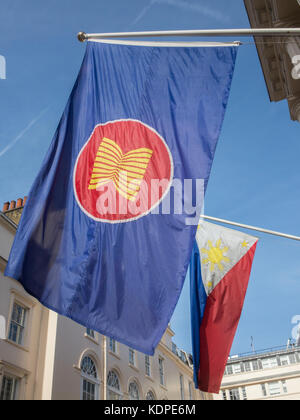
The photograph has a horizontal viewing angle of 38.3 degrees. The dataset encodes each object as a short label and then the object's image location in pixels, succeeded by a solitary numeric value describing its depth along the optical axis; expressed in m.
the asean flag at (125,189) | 5.66
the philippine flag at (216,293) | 11.59
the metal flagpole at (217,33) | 6.75
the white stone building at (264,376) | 53.53
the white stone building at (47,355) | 18.16
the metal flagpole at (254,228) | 12.50
